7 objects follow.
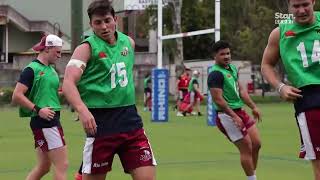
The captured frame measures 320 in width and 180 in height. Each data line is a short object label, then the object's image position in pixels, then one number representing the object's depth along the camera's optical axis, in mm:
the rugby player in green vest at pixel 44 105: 8984
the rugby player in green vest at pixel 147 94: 34469
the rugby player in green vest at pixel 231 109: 10656
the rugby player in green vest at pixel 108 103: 7109
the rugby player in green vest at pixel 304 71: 6676
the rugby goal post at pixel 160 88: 26031
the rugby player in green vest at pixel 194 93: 31005
